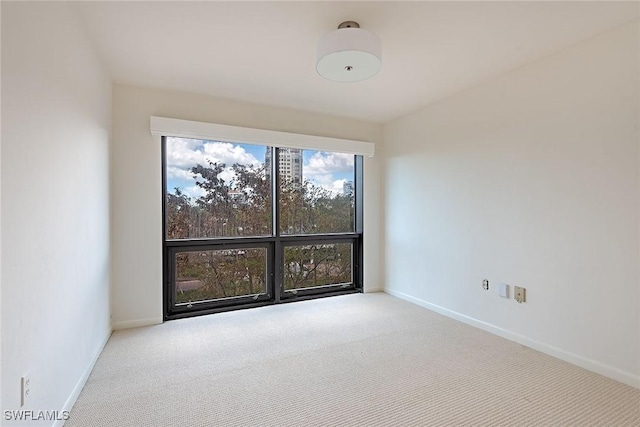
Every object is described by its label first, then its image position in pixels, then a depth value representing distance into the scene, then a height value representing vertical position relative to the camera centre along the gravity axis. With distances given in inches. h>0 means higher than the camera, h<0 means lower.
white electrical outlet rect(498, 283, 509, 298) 111.3 -26.8
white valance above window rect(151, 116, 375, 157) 123.6 +33.4
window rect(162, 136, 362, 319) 133.6 -4.7
